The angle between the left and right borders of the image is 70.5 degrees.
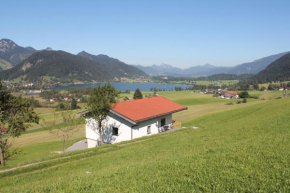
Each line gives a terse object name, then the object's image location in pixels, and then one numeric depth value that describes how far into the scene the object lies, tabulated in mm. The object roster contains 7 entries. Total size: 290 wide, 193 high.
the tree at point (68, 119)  24188
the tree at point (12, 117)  18028
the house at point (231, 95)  138062
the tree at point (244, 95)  109694
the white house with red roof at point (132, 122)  25938
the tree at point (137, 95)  96038
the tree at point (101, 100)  22547
